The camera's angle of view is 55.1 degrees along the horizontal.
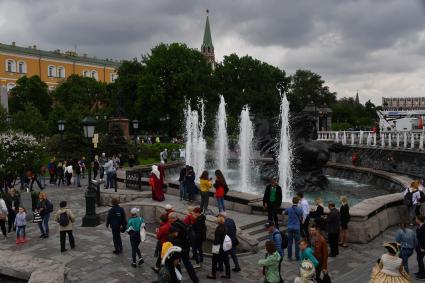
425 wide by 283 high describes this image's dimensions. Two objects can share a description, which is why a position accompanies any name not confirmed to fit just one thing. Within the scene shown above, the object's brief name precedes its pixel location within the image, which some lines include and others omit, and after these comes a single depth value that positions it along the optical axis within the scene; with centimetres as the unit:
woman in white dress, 588
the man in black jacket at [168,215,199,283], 732
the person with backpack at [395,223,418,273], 776
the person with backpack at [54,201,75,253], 978
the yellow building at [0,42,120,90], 7175
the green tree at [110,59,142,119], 5328
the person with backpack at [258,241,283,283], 648
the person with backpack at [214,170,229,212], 1152
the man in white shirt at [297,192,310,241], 952
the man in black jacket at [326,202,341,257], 921
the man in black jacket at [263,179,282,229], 1030
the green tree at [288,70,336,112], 7475
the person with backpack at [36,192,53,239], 1109
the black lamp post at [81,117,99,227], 1234
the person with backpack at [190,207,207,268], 840
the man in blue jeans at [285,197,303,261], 891
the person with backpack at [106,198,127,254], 931
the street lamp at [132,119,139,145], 2820
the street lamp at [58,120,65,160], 2494
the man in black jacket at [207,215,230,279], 793
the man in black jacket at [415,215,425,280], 794
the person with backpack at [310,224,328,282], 689
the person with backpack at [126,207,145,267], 860
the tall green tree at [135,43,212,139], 4872
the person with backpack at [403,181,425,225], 1105
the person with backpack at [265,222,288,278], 760
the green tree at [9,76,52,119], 6275
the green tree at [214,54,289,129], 5897
